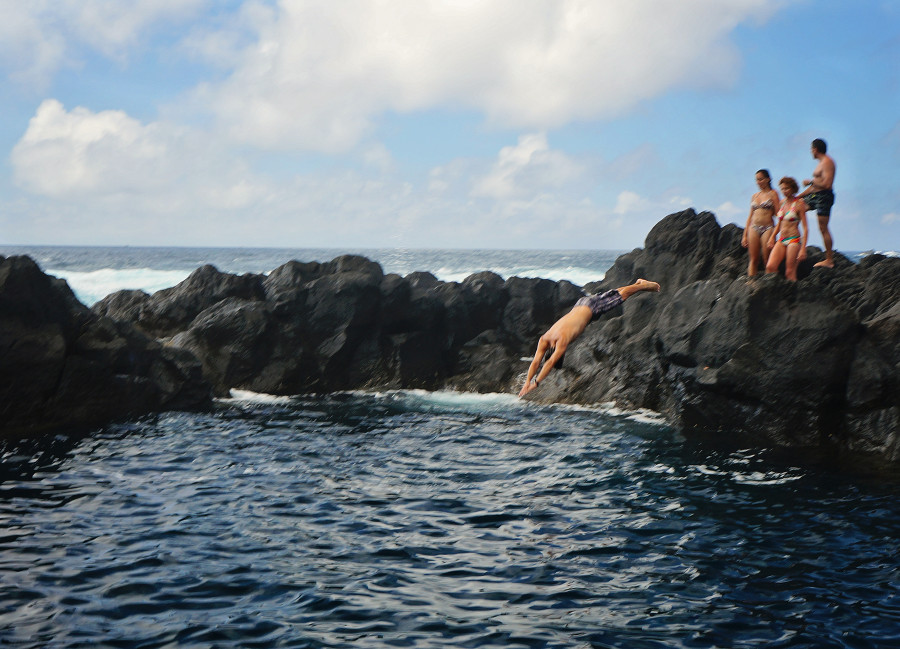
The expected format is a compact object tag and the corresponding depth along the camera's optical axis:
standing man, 15.27
